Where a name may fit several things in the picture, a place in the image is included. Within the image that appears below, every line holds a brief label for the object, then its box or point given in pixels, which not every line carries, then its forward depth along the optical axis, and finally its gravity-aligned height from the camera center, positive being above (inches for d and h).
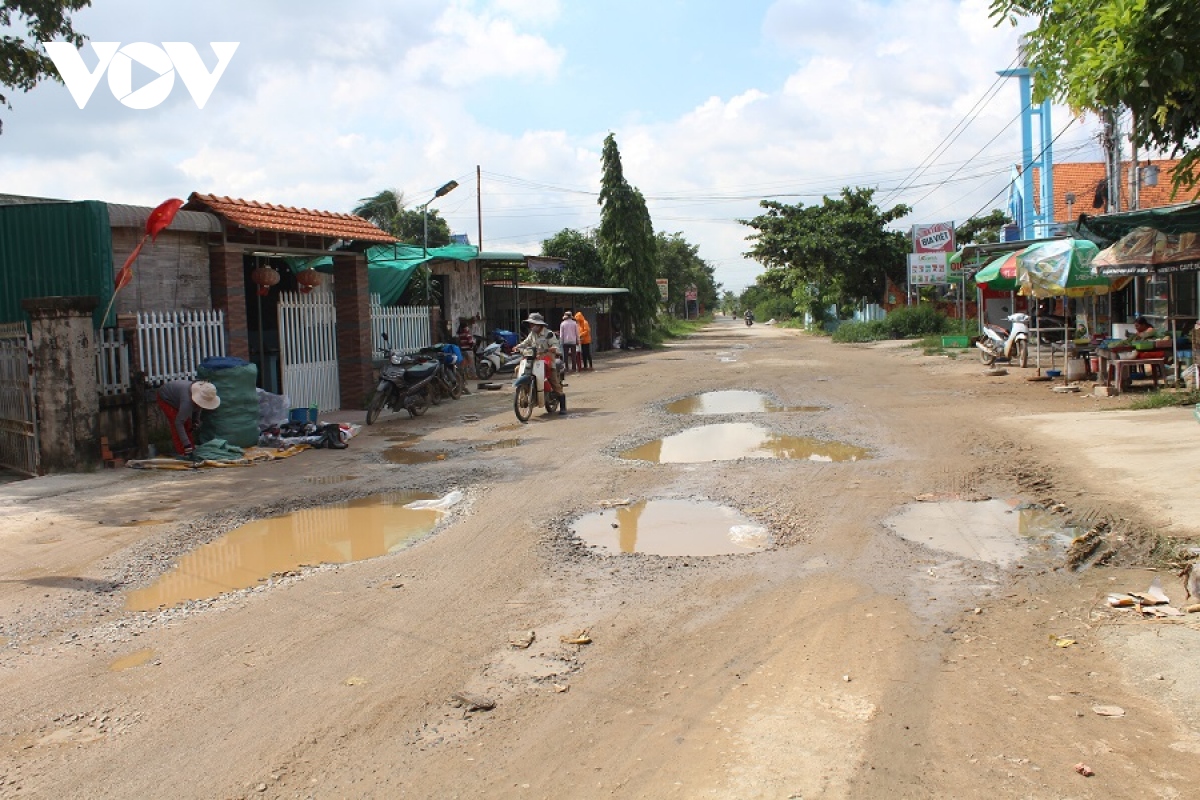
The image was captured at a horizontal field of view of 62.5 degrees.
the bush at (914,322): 1504.7 -5.0
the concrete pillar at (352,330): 695.7 +10.6
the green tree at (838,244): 1715.1 +138.3
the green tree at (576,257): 1652.3 +129.1
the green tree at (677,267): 2844.5 +193.0
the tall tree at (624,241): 1578.5 +146.7
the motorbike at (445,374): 702.5 -24.6
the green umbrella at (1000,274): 796.9 +34.5
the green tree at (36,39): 494.9 +163.3
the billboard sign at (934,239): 1491.1 +121.1
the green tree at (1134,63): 207.2 +54.4
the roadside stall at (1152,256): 493.7 +26.8
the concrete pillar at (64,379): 416.5 -8.9
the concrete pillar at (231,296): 550.6 +30.9
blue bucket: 534.9 -37.1
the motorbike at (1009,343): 840.3 -24.7
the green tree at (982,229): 1771.7 +157.2
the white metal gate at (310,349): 634.8 -1.6
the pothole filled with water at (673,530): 269.3 -58.5
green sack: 469.7 -28.2
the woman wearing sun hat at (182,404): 457.1 -23.7
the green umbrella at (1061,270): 660.7 +28.6
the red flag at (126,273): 449.1 +37.8
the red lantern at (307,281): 666.2 +44.5
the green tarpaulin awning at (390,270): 864.3 +64.0
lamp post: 1075.9 +163.7
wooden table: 565.9 -34.0
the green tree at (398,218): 1744.6 +222.5
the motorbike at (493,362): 962.7 -23.3
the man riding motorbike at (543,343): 582.6 -4.2
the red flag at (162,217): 463.5 +64.0
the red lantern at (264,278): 613.3 +44.4
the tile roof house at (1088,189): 1184.8 +163.5
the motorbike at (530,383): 581.0 -27.4
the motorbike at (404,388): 607.7 -28.3
